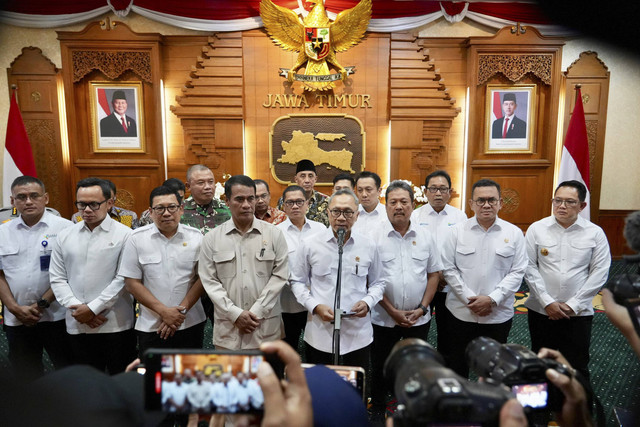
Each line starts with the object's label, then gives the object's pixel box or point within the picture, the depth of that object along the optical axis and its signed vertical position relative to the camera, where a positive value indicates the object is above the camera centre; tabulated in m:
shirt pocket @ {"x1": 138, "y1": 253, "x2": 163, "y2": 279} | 2.28 -0.59
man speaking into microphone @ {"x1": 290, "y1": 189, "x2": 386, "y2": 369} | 2.28 -0.74
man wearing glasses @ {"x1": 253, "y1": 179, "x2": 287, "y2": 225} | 3.30 -0.39
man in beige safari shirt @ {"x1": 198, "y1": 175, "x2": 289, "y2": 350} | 2.22 -0.63
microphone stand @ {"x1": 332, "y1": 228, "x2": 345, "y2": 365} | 1.79 -0.73
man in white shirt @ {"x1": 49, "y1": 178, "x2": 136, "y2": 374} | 2.32 -0.69
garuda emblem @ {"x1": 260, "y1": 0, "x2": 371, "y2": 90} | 5.49 +1.79
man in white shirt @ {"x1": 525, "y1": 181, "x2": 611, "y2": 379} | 2.54 -0.74
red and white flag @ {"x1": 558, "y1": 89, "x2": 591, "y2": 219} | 5.29 +0.11
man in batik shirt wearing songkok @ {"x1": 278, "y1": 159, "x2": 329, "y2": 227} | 3.81 -0.37
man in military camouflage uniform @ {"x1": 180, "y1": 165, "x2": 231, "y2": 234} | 3.11 -0.34
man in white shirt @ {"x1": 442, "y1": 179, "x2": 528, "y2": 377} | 2.53 -0.71
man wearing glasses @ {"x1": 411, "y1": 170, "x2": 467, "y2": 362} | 3.00 -0.50
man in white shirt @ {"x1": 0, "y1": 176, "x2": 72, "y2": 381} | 2.44 -0.73
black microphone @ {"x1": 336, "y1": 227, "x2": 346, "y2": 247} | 1.92 -0.37
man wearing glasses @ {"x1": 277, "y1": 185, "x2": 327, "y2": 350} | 2.77 -0.54
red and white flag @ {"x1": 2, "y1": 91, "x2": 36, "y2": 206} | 5.03 +0.13
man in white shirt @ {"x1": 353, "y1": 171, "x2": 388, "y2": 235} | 3.40 -0.34
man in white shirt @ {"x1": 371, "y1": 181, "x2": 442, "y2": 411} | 2.51 -0.73
